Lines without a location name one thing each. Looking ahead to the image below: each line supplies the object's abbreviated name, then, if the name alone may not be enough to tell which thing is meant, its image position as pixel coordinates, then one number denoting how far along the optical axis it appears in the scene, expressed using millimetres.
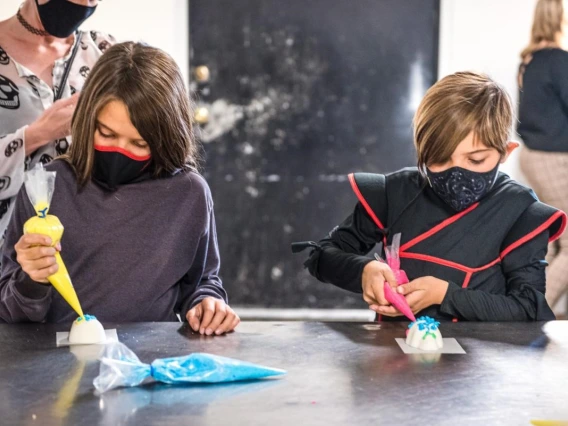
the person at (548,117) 3883
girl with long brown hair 1757
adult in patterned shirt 2166
